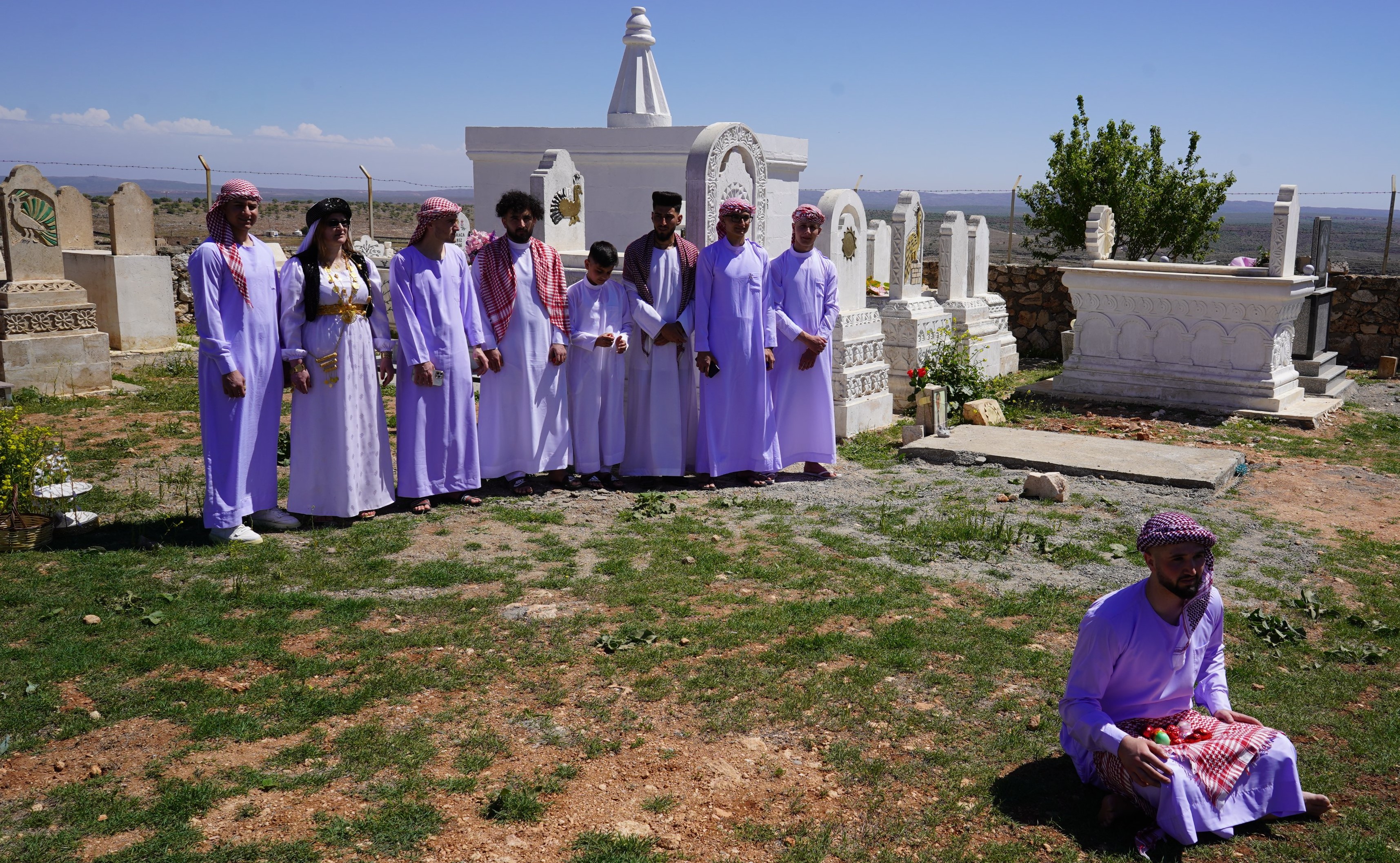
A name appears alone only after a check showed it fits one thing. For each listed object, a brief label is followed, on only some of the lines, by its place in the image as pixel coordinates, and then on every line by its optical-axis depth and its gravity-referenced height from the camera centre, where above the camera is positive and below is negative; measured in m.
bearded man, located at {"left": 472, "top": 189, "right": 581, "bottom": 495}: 6.85 -0.55
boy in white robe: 7.11 -0.69
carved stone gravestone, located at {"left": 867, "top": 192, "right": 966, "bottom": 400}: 11.06 -0.48
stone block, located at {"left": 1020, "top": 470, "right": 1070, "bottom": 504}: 7.05 -1.43
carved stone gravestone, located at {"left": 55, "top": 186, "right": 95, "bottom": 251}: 12.44 +0.50
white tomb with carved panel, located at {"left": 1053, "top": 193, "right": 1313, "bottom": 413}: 10.40 -0.66
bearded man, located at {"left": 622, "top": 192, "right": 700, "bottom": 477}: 7.20 -0.59
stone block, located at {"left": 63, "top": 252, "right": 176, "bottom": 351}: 11.88 -0.38
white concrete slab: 7.56 -1.39
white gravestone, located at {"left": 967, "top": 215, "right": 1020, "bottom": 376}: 12.74 -0.47
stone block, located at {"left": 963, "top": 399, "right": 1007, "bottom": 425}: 9.55 -1.29
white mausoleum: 14.88 +1.49
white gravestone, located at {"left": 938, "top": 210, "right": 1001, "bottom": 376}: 12.09 -0.27
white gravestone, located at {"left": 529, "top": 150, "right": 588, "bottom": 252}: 9.22 +0.54
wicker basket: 5.63 -1.40
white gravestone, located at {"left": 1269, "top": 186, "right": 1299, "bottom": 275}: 10.38 +0.30
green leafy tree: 16.56 +1.15
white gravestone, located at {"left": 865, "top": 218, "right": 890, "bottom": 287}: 12.23 +0.13
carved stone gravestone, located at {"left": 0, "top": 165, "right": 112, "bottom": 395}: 10.28 -0.50
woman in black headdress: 5.98 -0.59
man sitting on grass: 3.14 -1.36
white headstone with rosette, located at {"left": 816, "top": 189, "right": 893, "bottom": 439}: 9.05 -0.61
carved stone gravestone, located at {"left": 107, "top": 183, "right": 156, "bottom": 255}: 11.78 +0.43
